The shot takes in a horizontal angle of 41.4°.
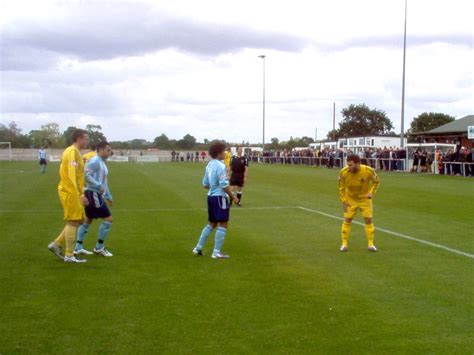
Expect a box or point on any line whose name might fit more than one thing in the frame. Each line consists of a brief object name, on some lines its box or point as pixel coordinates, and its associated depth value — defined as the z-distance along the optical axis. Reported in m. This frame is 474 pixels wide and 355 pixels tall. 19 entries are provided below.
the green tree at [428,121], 100.81
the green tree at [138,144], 122.07
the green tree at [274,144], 127.49
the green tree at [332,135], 104.84
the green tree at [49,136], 115.16
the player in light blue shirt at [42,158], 41.31
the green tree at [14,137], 100.77
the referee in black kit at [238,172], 18.50
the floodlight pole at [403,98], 43.19
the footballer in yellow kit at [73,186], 8.88
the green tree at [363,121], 107.19
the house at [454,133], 53.72
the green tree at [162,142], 123.13
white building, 56.91
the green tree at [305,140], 131.90
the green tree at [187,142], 118.94
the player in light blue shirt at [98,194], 9.52
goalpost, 78.88
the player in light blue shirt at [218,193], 9.41
